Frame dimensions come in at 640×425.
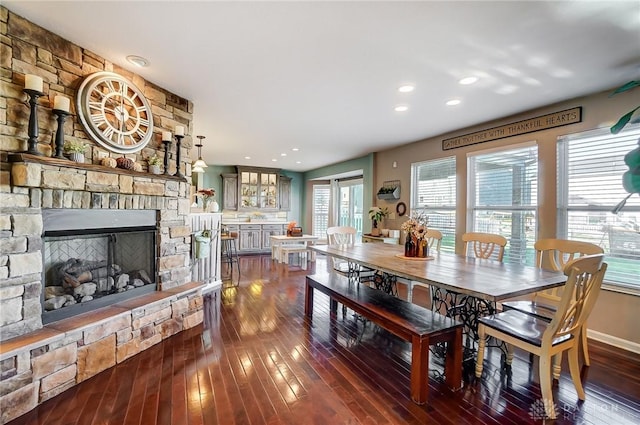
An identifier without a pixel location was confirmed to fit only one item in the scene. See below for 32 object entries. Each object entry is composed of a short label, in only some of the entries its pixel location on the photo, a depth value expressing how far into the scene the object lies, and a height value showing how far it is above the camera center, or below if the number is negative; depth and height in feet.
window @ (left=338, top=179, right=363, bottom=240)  26.94 +0.66
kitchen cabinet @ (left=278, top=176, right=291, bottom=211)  29.53 +1.85
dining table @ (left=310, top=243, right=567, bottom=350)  6.11 -1.57
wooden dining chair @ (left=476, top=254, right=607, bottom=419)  5.57 -2.66
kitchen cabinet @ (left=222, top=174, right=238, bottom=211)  27.17 +1.66
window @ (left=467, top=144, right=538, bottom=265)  11.91 +0.74
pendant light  16.45 +2.54
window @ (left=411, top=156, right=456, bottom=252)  15.33 +1.04
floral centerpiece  9.52 -0.91
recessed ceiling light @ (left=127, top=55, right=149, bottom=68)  8.09 +4.25
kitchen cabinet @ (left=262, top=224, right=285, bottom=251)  27.50 -2.17
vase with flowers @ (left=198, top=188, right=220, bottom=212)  15.72 +0.75
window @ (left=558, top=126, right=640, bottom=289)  9.21 +0.51
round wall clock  7.72 +2.79
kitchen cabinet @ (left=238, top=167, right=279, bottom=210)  27.81 +2.09
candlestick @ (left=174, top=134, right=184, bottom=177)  10.27 +1.97
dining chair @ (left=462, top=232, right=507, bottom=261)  9.86 -1.03
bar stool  16.43 -1.61
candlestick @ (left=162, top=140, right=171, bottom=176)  9.90 +1.75
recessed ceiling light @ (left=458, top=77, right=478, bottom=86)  8.92 +4.17
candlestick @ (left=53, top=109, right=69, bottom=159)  6.86 +1.75
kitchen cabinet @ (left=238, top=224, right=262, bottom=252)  26.63 -2.61
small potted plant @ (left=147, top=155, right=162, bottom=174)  9.31 +1.45
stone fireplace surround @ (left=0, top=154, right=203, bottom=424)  5.91 -2.63
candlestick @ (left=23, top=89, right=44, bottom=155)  6.38 +1.82
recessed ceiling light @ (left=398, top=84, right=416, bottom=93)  9.59 +4.19
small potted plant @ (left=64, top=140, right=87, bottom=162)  7.23 +1.44
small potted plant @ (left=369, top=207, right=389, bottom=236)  18.80 -0.26
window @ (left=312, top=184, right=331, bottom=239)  30.76 +0.16
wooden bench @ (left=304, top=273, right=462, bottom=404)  6.31 -2.78
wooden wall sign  10.45 +3.57
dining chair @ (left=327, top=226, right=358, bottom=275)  13.72 -1.28
